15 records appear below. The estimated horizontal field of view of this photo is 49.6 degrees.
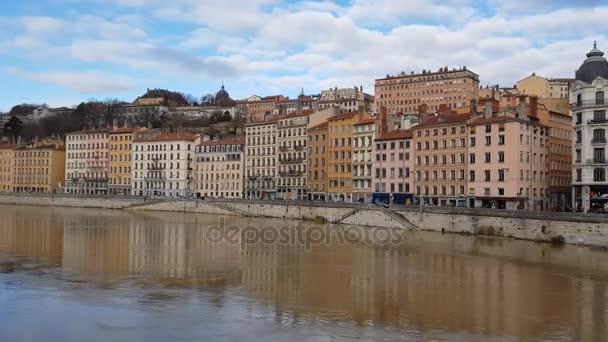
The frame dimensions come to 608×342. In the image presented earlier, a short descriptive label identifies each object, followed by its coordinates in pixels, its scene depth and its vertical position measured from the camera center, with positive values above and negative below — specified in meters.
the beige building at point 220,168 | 101.31 +4.79
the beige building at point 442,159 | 67.25 +4.57
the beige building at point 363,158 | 78.19 +5.09
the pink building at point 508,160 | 61.91 +4.21
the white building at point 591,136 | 55.69 +5.86
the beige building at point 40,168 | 123.94 +5.17
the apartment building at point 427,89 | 140.62 +25.08
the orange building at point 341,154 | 81.56 +5.80
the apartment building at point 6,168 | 128.12 +5.23
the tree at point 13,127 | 156.54 +16.22
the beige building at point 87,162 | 116.69 +6.11
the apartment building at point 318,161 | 85.94 +5.16
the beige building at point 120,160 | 113.25 +6.36
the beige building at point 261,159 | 95.38 +5.91
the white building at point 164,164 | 106.44 +5.46
